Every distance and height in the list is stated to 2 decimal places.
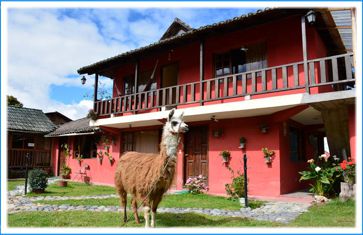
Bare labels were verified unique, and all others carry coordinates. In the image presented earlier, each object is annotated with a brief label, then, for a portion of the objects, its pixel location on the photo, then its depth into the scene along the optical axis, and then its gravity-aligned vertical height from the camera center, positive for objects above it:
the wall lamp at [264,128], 9.95 +0.72
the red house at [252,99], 8.84 +1.72
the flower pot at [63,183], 13.44 -1.46
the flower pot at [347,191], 7.64 -1.00
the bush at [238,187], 9.03 -1.08
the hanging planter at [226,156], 10.76 -0.20
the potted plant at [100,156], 15.46 -0.31
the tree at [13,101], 29.92 +4.75
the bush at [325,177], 8.40 -0.74
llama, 5.40 -0.40
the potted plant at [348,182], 7.67 -0.78
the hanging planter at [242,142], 10.38 +0.28
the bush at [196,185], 10.97 -1.24
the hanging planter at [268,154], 9.81 -0.11
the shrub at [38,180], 11.10 -1.10
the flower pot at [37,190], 11.12 -1.46
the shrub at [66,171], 17.06 -1.18
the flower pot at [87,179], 15.83 -1.50
